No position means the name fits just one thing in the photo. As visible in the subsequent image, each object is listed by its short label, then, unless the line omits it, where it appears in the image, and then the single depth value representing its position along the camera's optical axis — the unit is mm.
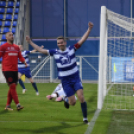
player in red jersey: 14187
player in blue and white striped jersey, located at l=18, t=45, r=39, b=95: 22797
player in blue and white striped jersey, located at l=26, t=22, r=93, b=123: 11531
